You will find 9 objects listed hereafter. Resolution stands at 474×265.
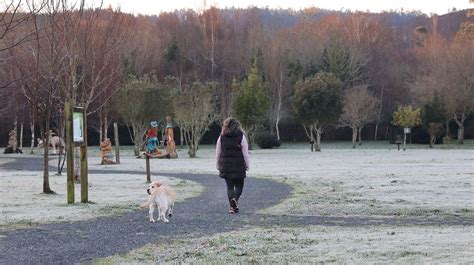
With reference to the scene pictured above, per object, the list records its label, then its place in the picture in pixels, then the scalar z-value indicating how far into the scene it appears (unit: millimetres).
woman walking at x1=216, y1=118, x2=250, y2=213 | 14500
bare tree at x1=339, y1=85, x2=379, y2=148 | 67562
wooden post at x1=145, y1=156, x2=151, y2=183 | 23200
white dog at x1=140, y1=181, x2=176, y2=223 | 12930
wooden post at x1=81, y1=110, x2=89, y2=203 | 16703
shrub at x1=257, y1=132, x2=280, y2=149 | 63969
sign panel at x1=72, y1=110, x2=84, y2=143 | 16609
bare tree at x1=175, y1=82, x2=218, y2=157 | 48719
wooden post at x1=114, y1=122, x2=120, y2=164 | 38750
